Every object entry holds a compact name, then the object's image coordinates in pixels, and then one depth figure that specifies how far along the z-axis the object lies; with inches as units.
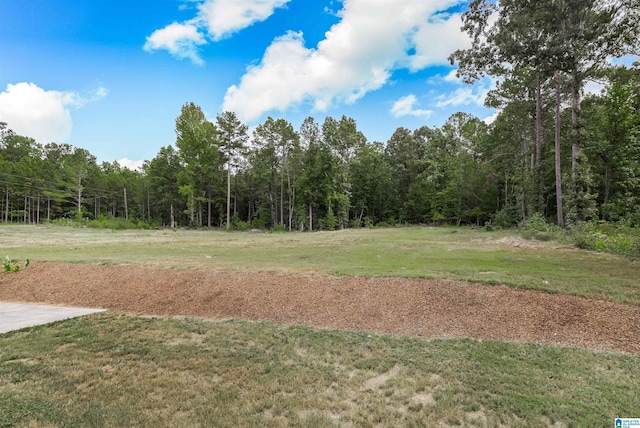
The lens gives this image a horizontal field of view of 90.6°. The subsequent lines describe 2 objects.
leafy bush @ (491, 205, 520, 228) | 1083.8
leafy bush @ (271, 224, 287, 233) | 1480.1
